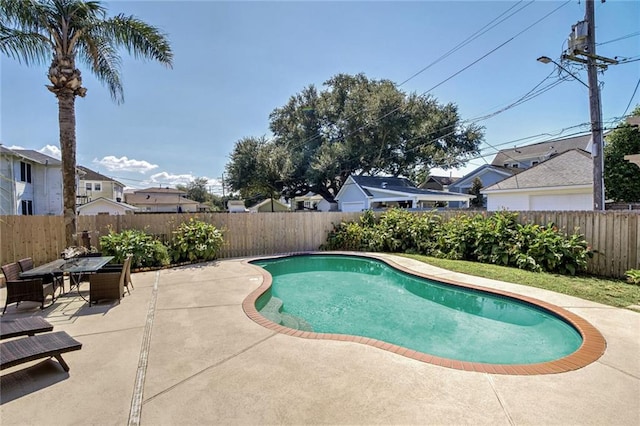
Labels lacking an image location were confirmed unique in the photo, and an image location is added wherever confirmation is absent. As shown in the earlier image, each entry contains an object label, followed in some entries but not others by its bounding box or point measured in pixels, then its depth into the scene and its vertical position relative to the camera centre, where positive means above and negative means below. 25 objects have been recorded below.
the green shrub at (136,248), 8.56 -1.07
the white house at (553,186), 14.08 +0.91
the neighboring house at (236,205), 47.93 +0.81
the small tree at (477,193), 27.46 +1.15
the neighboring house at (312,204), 30.41 +0.59
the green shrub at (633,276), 6.78 -1.66
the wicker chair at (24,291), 4.95 -1.29
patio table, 5.24 -1.02
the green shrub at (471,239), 8.03 -1.15
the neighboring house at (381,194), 20.92 +0.94
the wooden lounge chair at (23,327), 3.43 -1.35
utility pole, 9.00 +3.75
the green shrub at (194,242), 9.97 -1.06
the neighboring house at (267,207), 44.07 +0.34
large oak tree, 26.16 +6.35
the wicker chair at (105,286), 5.44 -1.35
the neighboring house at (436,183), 35.55 +2.79
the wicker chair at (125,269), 6.08 -1.28
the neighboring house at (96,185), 34.62 +3.14
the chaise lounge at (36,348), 2.80 -1.34
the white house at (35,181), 18.11 +2.16
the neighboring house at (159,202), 43.94 +1.42
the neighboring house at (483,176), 27.41 +2.76
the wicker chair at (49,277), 5.80 -1.31
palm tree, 7.22 +4.52
